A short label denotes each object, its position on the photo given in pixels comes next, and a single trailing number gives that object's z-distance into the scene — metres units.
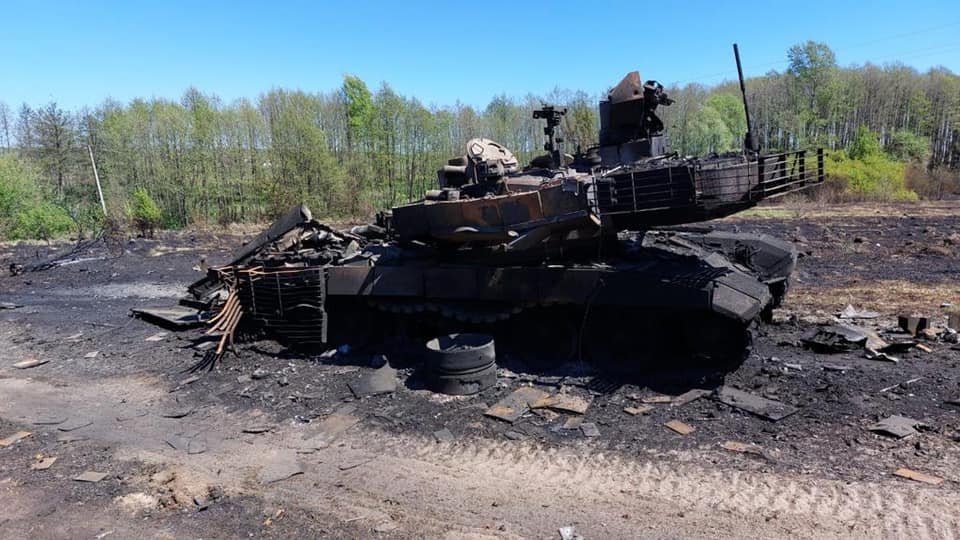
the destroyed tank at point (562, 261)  6.99
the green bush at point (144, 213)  28.15
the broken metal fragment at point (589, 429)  6.36
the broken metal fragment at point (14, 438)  6.97
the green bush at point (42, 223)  27.95
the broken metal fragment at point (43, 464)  6.30
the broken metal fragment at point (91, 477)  5.95
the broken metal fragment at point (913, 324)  8.83
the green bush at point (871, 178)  32.25
